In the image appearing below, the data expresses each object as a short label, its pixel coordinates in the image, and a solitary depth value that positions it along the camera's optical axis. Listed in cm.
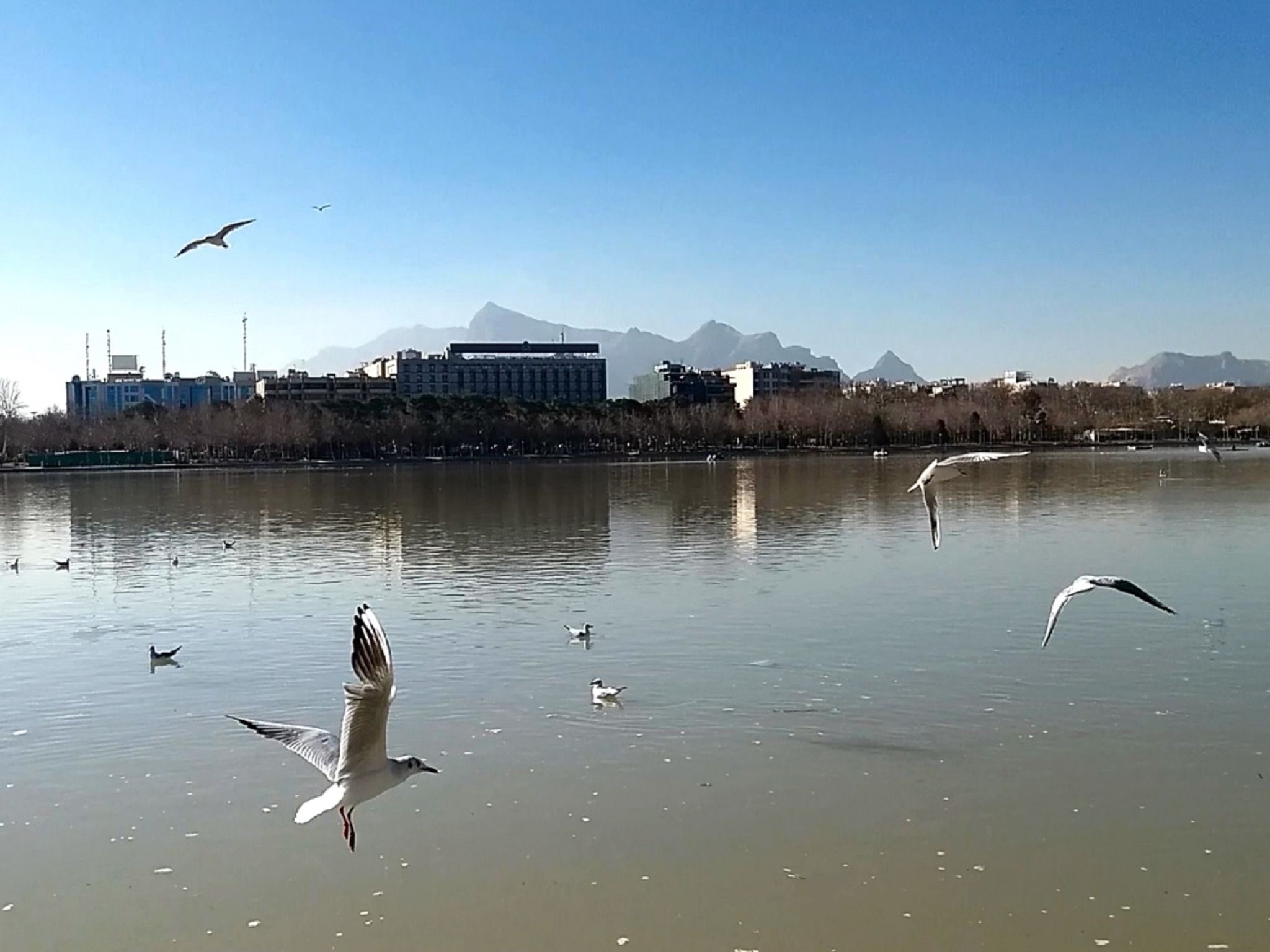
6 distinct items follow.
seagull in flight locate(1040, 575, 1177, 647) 790
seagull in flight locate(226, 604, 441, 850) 537
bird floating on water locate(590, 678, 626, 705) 1180
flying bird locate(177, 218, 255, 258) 1229
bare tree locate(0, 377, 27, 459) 10381
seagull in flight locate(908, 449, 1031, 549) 1059
